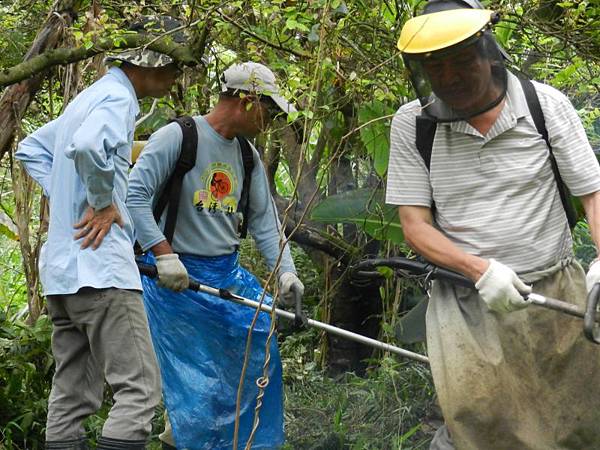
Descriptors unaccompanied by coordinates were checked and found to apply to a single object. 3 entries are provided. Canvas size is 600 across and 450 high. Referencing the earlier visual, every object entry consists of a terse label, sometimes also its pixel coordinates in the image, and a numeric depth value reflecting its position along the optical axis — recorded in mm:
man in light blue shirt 4535
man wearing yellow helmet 4051
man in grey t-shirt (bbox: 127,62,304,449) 5605
